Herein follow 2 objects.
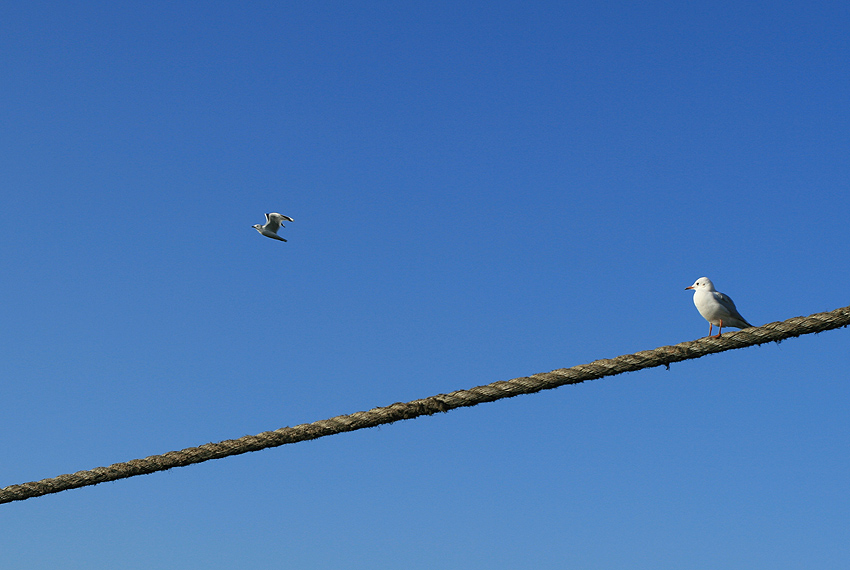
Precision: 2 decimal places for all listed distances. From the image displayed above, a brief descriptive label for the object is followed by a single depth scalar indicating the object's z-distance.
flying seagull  10.05
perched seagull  7.01
